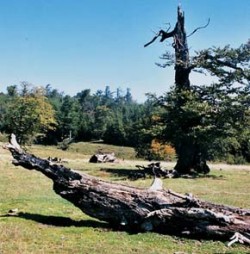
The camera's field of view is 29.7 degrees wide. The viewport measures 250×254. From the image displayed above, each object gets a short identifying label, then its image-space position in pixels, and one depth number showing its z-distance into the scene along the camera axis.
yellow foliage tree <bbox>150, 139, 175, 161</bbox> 70.33
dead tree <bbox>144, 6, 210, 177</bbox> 36.91
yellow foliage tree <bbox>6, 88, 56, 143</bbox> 78.25
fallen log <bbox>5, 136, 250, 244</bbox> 12.37
